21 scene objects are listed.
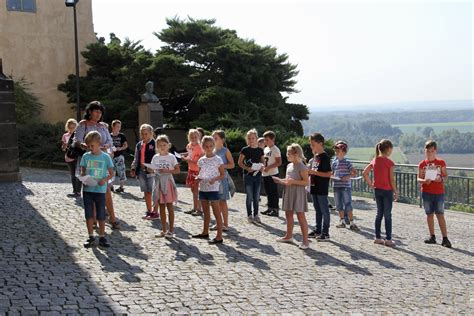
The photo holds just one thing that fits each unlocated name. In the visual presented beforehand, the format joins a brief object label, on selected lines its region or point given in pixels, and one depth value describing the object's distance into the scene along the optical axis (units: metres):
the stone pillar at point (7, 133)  15.69
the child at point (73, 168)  12.91
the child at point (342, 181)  11.34
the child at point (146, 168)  10.91
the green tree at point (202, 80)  26.00
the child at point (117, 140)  13.14
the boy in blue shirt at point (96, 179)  8.67
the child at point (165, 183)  9.52
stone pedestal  20.03
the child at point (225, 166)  10.04
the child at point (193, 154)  11.12
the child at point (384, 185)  9.87
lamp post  23.72
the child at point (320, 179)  9.90
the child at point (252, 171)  11.41
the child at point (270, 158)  11.66
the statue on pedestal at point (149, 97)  20.16
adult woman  9.80
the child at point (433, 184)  10.32
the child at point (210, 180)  9.32
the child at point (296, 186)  9.33
